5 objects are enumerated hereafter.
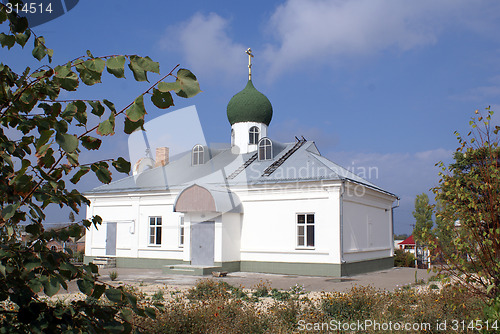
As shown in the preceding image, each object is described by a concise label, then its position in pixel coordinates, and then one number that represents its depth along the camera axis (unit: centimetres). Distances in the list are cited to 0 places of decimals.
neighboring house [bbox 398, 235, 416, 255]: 3554
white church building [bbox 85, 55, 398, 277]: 1839
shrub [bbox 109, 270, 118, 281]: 1516
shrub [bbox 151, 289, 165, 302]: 994
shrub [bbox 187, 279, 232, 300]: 1081
